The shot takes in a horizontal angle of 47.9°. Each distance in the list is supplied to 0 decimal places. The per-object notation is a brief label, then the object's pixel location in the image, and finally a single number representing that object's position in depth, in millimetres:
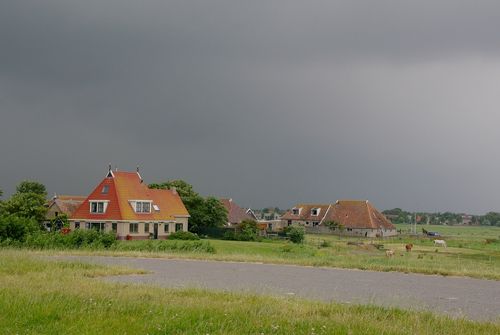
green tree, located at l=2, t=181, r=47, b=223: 69688
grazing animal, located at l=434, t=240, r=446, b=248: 71244
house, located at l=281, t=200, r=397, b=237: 103125
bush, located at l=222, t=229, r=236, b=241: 69675
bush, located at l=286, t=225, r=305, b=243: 69750
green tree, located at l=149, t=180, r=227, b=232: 78062
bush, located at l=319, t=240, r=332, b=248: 57522
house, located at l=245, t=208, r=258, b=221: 107994
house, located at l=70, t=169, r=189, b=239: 63219
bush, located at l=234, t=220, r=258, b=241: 69062
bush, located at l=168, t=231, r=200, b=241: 61453
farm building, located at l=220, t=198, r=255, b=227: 93000
